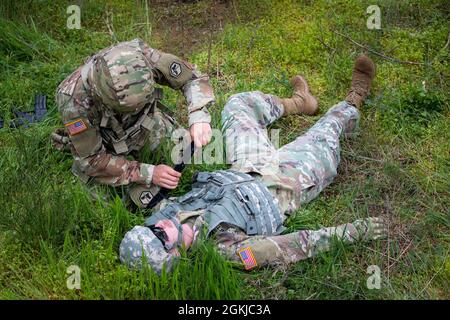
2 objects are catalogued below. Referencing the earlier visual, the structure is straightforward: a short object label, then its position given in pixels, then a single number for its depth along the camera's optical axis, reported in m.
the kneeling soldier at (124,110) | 3.43
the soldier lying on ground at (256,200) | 3.38
